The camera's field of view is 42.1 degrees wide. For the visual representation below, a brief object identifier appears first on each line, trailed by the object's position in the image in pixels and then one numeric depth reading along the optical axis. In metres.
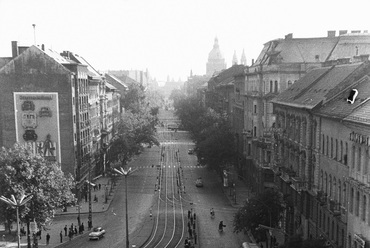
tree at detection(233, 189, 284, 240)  46.06
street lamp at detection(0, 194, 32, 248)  38.04
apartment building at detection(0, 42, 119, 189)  69.00
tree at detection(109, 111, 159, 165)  90.75
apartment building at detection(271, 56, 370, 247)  38.03
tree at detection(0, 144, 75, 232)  46.47
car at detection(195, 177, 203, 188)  79.75
